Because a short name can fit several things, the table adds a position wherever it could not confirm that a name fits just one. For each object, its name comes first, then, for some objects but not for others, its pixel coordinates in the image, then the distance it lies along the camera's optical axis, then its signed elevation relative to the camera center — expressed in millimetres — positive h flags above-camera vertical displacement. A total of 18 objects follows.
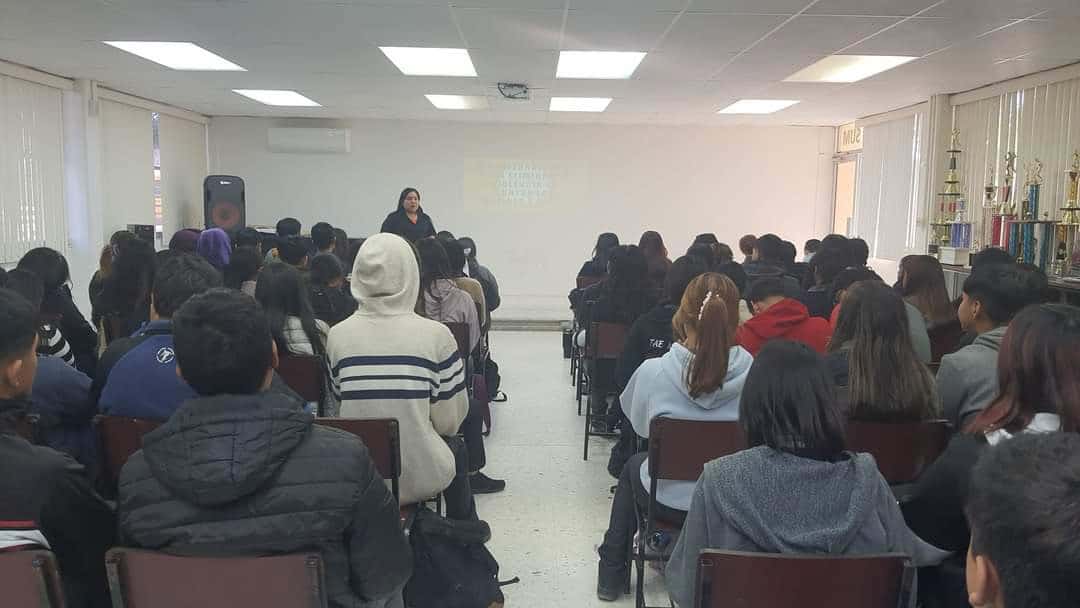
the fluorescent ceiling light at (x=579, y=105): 8203 +1259
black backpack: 2363 -1075
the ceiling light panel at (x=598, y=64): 5770 +1222
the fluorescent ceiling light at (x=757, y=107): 8211 +1271
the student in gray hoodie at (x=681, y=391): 2531 -569
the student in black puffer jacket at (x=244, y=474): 1373 -468
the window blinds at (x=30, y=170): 6434 +355
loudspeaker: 9492 +143
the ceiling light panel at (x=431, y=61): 5739 +1220
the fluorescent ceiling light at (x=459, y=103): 8173 +1248
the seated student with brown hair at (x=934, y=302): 3824 -377
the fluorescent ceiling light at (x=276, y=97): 7977 +1258
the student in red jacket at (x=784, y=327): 3479 -467
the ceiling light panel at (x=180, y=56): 5670 +1209
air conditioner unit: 10172 +983
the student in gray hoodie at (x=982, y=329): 2459 -353
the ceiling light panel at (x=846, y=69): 5840 +1237
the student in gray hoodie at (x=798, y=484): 1594 -540
